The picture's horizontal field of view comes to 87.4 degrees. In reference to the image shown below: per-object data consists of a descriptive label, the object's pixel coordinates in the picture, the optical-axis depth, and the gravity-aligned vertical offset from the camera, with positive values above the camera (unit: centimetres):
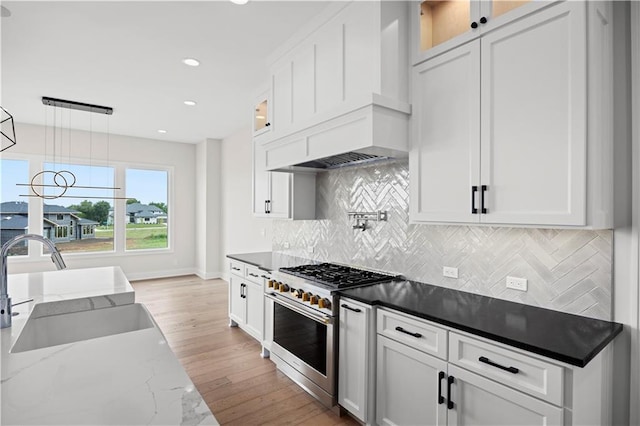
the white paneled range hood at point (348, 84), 218 +95
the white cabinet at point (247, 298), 348 -97
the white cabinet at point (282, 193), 355 +22
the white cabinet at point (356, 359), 215 -97
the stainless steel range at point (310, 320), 240 -86
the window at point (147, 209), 677 +4
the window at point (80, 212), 601 -3
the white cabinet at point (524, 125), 152 +47
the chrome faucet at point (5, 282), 135 -30
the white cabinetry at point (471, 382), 140 -81
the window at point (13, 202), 560 +14
